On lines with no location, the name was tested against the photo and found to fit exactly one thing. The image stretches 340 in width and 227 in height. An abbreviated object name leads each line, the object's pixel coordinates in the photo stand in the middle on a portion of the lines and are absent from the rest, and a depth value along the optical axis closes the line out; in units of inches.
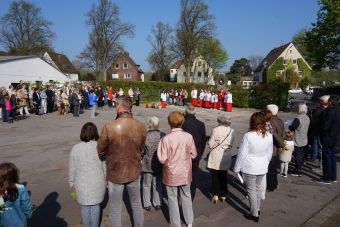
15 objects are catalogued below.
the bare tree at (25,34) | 2049.7
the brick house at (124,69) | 3161.9
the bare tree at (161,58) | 2753.4
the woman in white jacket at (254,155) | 202.8
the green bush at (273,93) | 1031.6
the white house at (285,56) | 2847.0
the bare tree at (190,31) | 2158.0
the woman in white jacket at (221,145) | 231.5
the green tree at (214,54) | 2754.9
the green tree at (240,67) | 4131.4
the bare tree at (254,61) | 4267.7
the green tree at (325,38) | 1048.2
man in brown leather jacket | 169.0
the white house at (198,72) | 2984.7
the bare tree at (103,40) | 2170.3
